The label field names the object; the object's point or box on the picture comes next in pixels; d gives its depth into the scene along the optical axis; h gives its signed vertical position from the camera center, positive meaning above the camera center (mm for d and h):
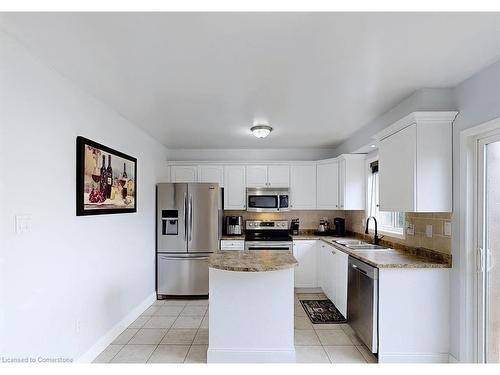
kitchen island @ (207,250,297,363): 2637 -1063
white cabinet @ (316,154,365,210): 4727 +122
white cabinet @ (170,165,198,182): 5266 +284
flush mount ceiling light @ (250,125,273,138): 3766 +724
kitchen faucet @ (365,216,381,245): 3926 -600
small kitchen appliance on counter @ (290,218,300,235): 5469 -625
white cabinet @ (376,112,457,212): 2562 +248
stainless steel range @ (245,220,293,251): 4984 -715
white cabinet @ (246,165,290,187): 5293 +256
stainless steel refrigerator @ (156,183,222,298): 4559 -677
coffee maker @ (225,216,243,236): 5191 -596
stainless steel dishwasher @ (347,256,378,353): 2678 -1039
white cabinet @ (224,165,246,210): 5277 +36
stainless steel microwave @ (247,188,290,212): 5199 -147
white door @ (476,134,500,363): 2221 -417
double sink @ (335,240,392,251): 3551 -674
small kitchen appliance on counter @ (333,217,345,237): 5117 -611
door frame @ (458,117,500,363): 2354 -428
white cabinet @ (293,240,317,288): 4820 -1122
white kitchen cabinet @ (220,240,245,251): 4824 -847
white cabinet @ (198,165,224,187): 5258 +269
